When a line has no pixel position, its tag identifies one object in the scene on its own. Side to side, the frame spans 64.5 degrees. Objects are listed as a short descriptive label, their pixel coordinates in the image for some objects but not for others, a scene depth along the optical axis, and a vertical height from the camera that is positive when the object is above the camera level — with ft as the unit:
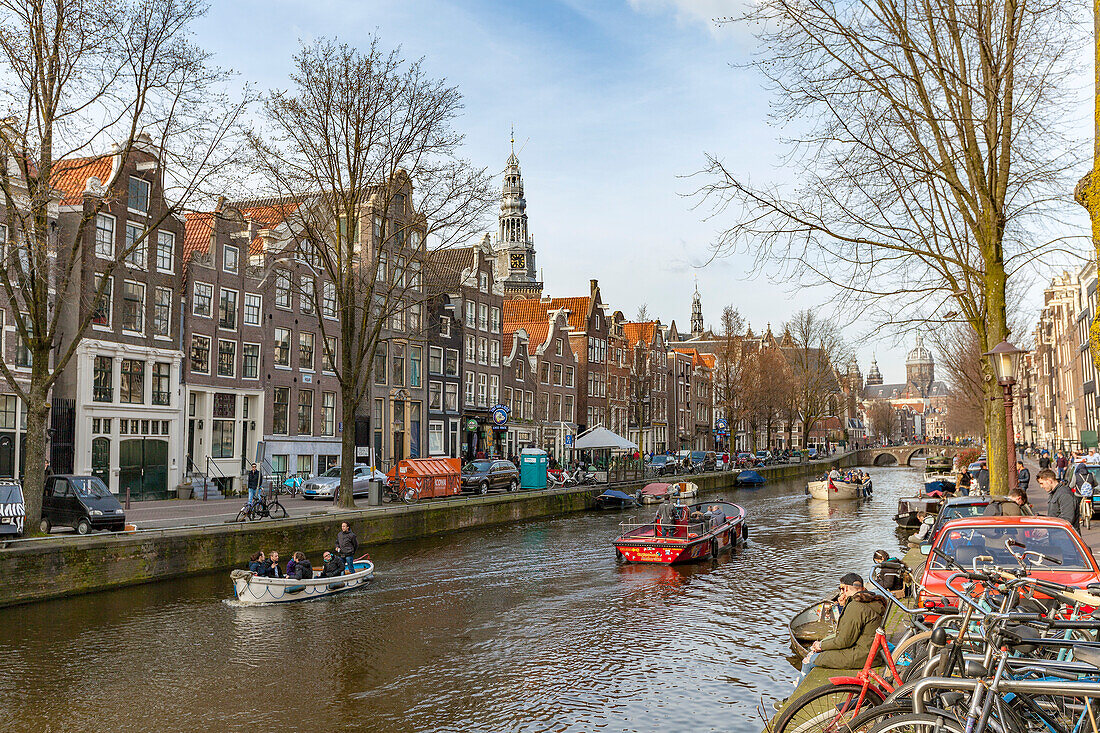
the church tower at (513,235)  425.69 +95.79
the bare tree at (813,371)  291.38 +18.25
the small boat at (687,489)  176.86 -13.05
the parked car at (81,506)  84.33 -7.28
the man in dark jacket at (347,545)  77.46 -10.39
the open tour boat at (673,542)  89.15 -12.07
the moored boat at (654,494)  170.48 -13.31
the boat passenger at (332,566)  74.18 -11.72
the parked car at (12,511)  75.25 -6.79
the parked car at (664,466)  223.10 -10.39
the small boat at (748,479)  226.99 -14.03
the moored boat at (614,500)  164.55 -13.87
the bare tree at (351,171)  108.68 +33.26
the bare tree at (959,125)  51.21 +18.35
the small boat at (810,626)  48.53 -11.63
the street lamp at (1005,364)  52.60 +3.58
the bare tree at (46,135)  73.46 +26.03
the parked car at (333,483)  134.72 -8.51
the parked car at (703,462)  251.39 -10.63
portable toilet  164.76 -8.12
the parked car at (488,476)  148.66 -8.55
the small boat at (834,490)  176.45 -13.49
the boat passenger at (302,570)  71.92 -11.60
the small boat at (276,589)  69.15 -12.86
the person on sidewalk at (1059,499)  52.13 -4.81
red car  37.91 -5.61
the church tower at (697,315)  517.55 +65.58
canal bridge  414.62 -14.12
